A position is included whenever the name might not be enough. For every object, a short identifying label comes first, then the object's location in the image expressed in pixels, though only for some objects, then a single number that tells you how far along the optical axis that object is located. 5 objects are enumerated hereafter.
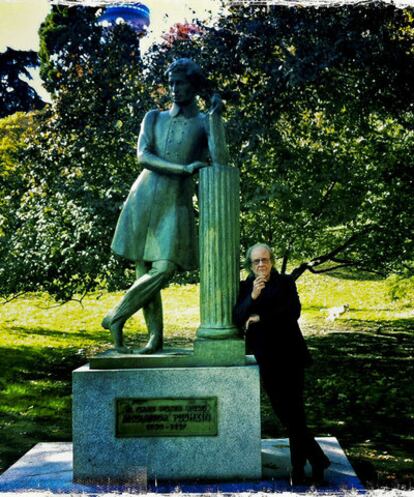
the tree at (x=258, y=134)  9.33
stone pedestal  4.75
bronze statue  5.15
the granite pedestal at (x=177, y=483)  4.46
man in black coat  4.55
